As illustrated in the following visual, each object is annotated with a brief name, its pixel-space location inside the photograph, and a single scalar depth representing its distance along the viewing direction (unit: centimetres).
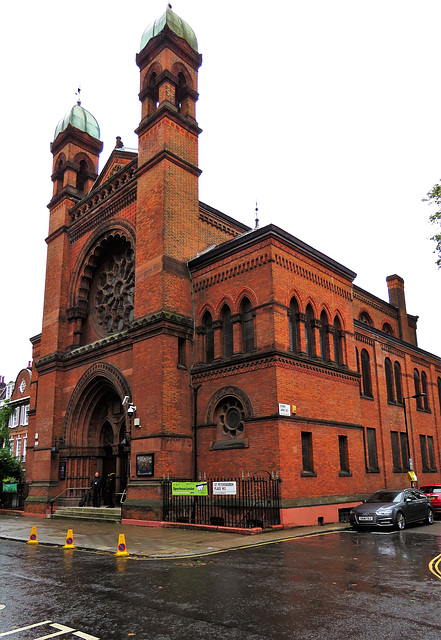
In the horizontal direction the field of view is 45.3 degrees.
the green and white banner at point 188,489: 1838
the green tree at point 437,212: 1919
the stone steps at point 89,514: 2130
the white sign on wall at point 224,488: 1766
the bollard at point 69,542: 1403
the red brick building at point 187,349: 1920
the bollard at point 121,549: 1231
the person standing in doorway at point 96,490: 2373
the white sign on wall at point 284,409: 1792
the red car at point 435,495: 2300
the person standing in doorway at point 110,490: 2366
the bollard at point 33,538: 1549
